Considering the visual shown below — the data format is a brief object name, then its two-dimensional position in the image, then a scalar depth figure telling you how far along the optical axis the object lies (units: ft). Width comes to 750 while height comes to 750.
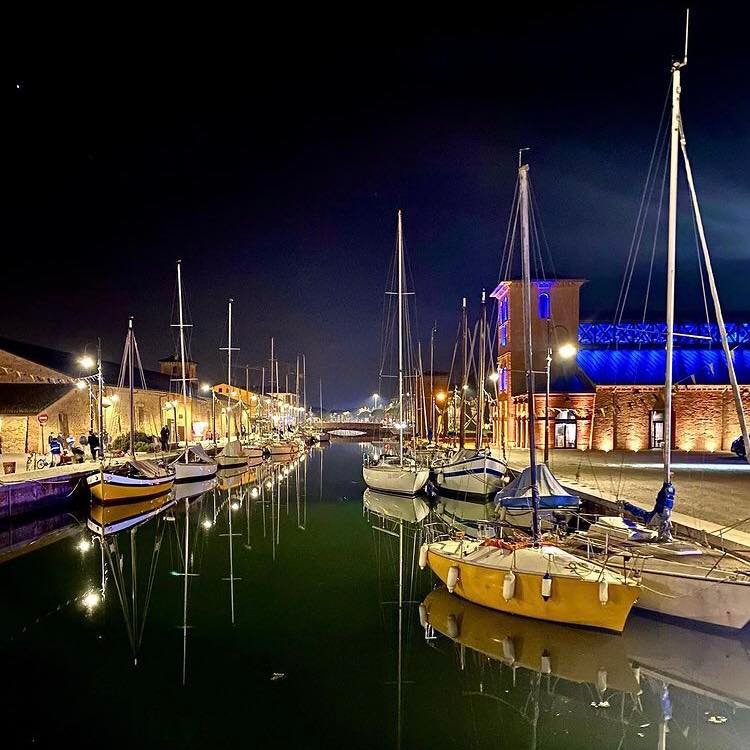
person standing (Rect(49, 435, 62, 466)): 110.11
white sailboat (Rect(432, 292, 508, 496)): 99.14
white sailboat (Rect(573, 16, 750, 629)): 40.16
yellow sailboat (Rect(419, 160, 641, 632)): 41.14
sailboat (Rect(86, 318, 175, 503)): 92.02
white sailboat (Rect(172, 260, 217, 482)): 122.52
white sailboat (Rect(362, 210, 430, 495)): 106.63
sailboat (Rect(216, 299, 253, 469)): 157.99
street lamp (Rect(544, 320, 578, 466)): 85.10
